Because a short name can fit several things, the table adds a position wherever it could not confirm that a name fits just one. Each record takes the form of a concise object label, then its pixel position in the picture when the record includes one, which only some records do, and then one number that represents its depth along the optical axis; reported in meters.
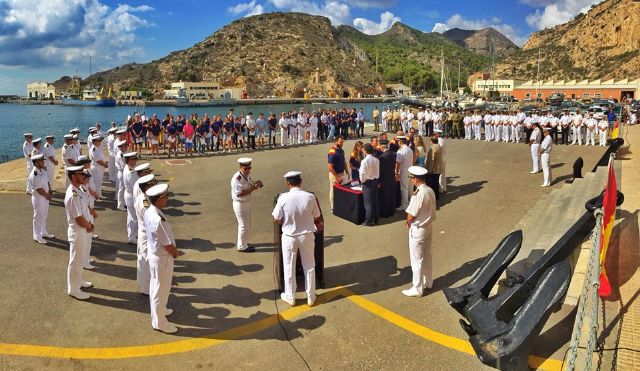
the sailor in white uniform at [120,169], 11.76
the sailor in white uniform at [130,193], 9.15
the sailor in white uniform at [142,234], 6.48
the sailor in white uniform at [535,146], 15.05
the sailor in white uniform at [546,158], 13.53
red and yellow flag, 5.06
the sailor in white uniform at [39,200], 9.24
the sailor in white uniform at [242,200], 8.73
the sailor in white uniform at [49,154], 13.22
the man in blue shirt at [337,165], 11.04
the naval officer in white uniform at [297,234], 6.47
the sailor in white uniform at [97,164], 13.16
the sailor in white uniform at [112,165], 14.54
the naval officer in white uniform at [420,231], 6.72
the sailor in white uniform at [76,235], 6.75
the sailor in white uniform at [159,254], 5.74
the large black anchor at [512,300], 4.20
